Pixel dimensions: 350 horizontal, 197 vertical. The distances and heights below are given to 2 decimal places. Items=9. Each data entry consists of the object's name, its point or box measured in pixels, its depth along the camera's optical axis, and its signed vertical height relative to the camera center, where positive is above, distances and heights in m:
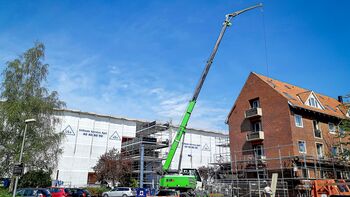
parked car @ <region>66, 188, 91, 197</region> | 28.69 -1.32
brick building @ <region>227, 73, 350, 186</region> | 30.59 +5.35
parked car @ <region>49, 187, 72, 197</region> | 26.67 -1.23
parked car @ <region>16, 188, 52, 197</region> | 23.35 -1.15
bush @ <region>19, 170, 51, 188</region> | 30.41 -0.16
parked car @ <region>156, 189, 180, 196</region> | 23.42 -0.94
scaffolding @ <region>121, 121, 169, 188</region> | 48.38 +4.51
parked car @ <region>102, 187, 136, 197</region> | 33.25 -1.39
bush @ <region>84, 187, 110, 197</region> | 38.84 -1.57
